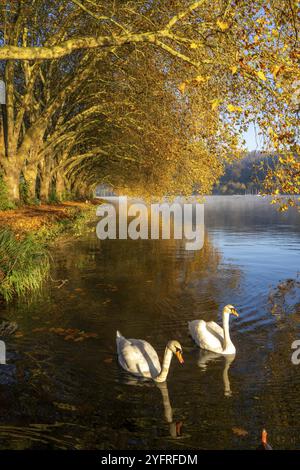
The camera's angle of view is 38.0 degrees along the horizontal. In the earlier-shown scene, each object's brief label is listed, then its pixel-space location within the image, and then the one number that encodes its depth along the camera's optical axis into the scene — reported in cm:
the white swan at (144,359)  725
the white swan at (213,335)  866
